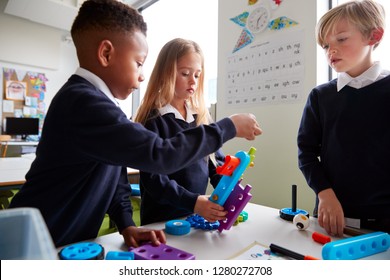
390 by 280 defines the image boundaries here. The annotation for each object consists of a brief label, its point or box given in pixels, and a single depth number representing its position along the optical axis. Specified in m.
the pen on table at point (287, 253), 0.51
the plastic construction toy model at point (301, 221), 0.68
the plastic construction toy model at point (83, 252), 0.46
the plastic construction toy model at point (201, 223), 0.67
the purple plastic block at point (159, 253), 0.50
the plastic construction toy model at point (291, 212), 0.75
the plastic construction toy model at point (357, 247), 0.49
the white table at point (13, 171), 1.35
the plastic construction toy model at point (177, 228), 0.64
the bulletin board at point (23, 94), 4.09
